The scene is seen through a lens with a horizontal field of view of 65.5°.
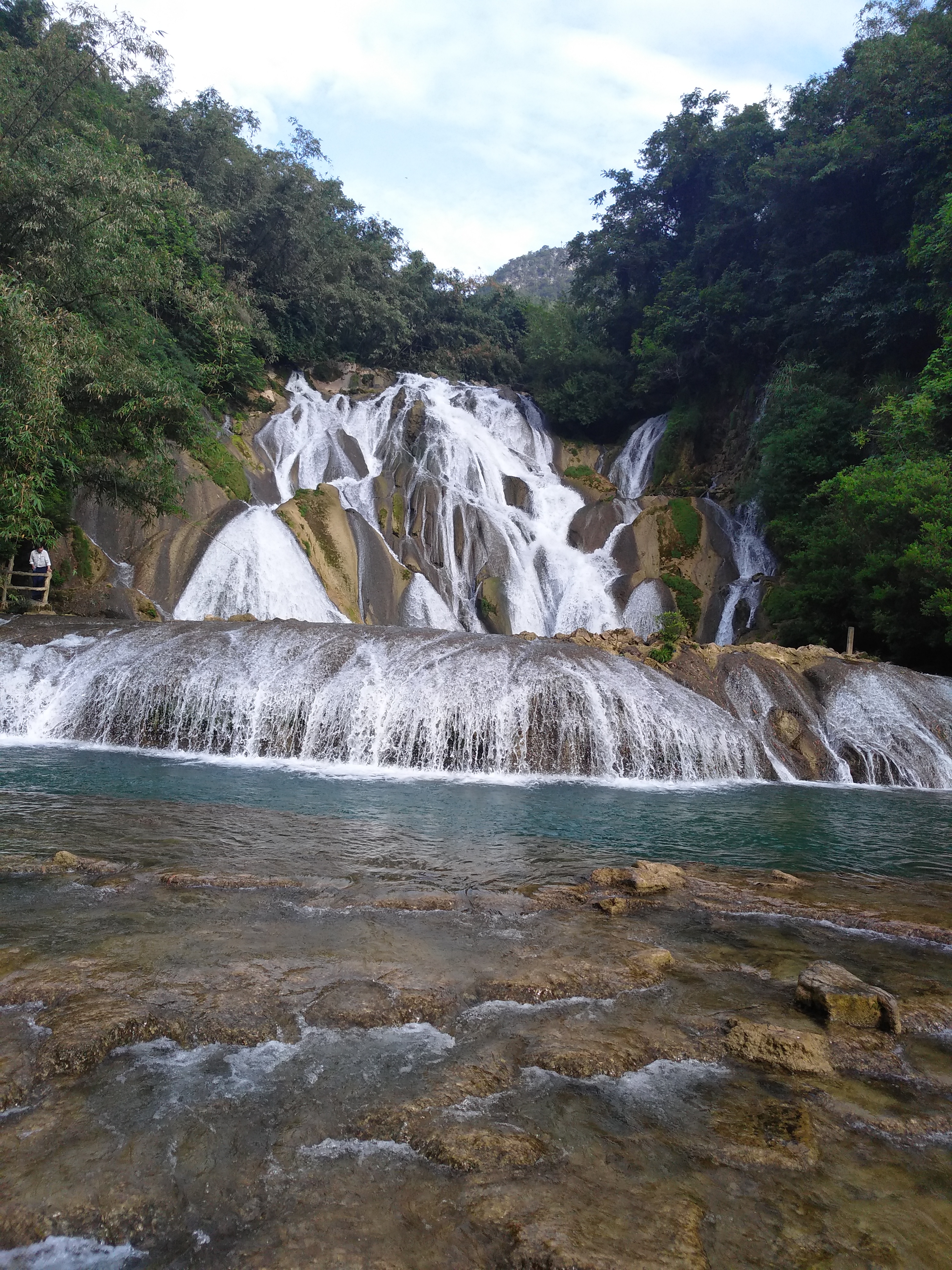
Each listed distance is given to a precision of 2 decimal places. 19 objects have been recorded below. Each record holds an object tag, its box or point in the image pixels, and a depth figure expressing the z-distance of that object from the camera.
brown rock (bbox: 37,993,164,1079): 2.72
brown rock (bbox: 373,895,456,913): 4.74
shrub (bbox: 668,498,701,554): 24.19
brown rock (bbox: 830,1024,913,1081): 2.92
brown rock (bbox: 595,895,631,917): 4.81
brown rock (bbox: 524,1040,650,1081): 2.89
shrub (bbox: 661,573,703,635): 22.52
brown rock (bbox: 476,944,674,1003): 3.52
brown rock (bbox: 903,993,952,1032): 3.32
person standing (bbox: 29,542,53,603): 15.95
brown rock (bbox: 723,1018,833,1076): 2.92
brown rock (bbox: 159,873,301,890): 4.96
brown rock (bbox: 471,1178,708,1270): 1.92
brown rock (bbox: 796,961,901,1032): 3.27
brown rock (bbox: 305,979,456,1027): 3.20
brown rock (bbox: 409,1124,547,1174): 2.31
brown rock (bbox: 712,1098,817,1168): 2.36
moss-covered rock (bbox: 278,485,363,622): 20.42
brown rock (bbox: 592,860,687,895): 5.28
